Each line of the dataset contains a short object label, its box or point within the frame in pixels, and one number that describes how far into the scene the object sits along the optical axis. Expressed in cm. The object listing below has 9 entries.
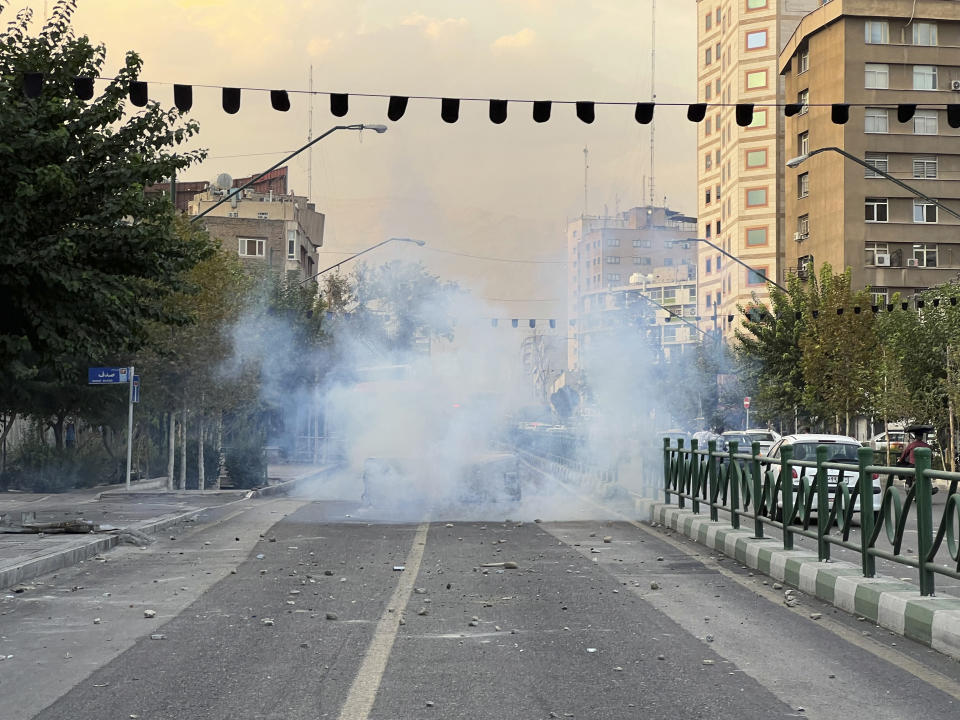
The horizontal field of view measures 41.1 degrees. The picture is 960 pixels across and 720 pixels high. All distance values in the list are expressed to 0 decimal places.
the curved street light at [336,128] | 2474
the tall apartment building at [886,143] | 6812
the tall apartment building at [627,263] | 14875
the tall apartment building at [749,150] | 8719
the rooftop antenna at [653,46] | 10702
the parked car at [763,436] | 3481
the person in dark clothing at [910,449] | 2111
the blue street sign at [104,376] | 2677
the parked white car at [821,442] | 2064
